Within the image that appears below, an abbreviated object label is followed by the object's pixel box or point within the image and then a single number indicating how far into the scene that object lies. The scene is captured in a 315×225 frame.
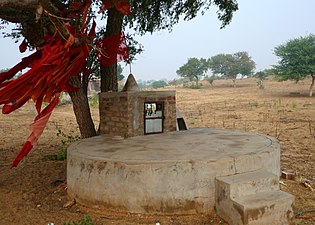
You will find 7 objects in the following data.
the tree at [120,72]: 39.33
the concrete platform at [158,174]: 3.86
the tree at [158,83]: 80.15
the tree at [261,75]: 46.72
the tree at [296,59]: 25.44
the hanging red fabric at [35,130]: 4.00
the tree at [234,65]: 50.69
